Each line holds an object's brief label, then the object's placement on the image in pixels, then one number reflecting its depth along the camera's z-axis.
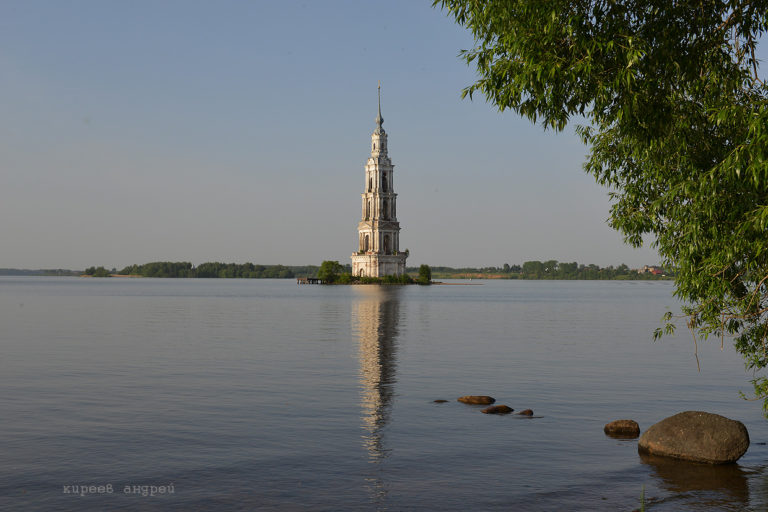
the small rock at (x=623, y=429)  24.64
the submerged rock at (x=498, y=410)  28.39
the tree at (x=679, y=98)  15.30
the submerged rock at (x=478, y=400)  30.25
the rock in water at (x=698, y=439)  21.00
